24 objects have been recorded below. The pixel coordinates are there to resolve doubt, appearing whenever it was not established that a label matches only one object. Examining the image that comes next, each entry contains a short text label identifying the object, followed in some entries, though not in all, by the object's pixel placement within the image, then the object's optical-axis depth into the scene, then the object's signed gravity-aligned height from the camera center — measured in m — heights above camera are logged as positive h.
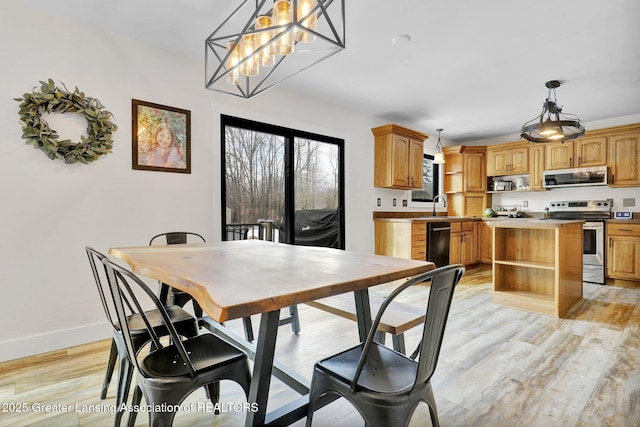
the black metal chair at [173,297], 2.14 -0.57
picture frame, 2.78 +0.65
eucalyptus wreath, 2.29 +0.64
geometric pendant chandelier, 1.39 +0.84
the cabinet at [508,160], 5.59 +0.89
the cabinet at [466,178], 6.06 +0.61
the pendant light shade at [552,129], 3.10 +0.79
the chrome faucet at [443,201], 5.93 +0.19
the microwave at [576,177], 4.75 +0.51
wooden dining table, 0.95 -0.23
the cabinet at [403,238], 4.54 -0.38
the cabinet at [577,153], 4.81 +0.88
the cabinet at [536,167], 5.38 +0.72
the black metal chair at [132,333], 1.43 -0.58
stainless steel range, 4.49 -0.43
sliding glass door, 3.53 +0.32
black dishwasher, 4.70 -0.44
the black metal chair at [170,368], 1.08 -0.55
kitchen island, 3.19 -0.54
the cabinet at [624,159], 4.53 +0.72
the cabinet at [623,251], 4.28 -0.52
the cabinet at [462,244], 5.16 -0.52
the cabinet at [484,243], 5.71 -0.54
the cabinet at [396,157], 4.80 +0.81
